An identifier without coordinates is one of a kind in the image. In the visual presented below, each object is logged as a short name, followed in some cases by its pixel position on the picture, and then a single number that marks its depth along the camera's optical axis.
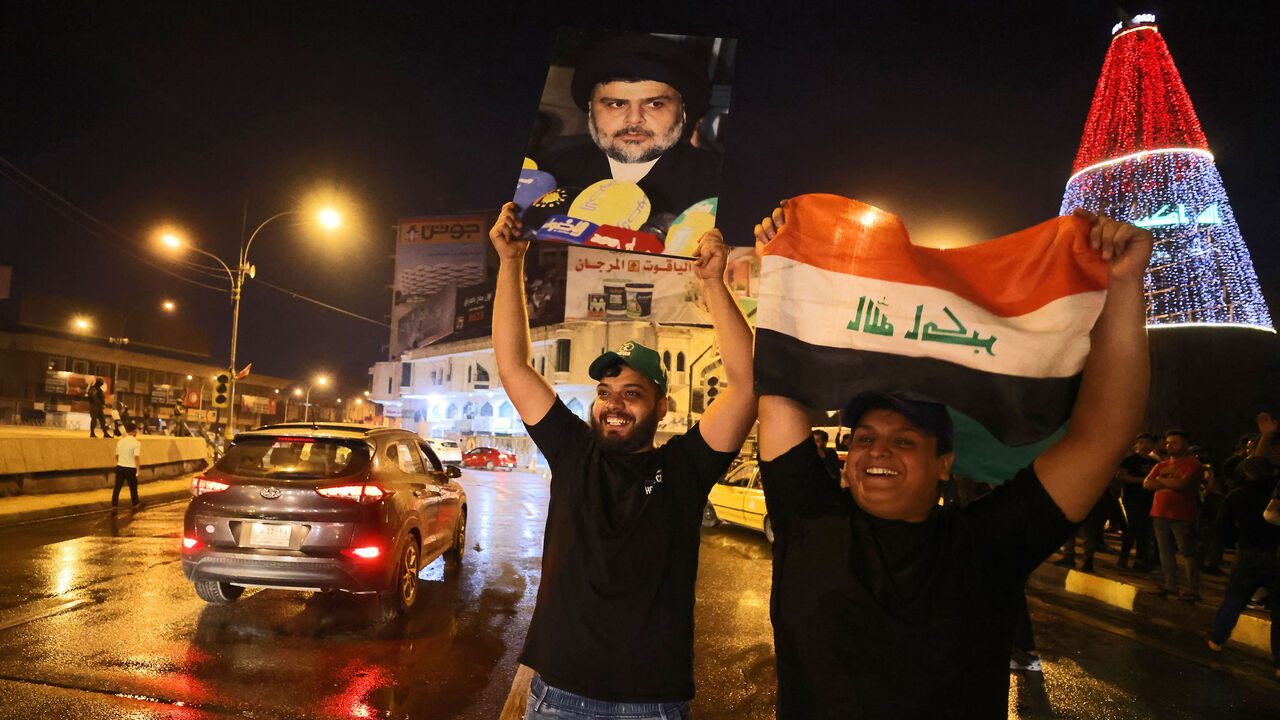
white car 34.50
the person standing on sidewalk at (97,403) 19.04
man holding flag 1.80
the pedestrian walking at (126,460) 13.42
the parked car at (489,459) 40.88
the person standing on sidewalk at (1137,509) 10.30
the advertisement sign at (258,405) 75.56
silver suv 6.08
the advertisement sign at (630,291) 48.28
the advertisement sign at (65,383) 52.97
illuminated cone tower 18.47
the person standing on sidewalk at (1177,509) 8.39
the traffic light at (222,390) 19.27
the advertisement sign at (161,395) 63.22
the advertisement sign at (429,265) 79.62
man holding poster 2.19
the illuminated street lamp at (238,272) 19.31
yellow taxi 13.16
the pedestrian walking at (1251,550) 6.04
